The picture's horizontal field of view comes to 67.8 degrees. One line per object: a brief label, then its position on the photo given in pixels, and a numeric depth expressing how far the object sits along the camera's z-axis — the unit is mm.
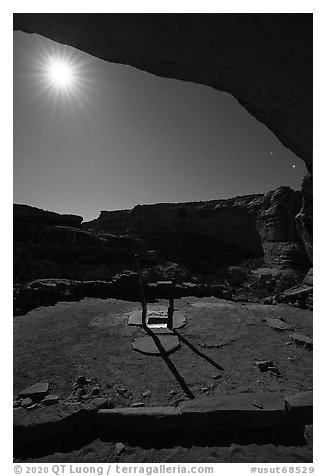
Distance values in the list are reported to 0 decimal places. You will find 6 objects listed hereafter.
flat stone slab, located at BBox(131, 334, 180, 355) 5316
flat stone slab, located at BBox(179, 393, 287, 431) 3191
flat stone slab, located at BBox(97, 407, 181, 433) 3160
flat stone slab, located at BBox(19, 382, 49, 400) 3660
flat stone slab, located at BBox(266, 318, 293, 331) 6498
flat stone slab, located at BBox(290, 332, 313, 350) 5516
